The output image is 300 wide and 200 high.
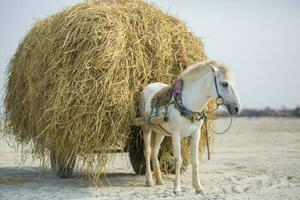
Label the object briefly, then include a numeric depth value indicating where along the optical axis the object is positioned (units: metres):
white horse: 8.40
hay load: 8.98
